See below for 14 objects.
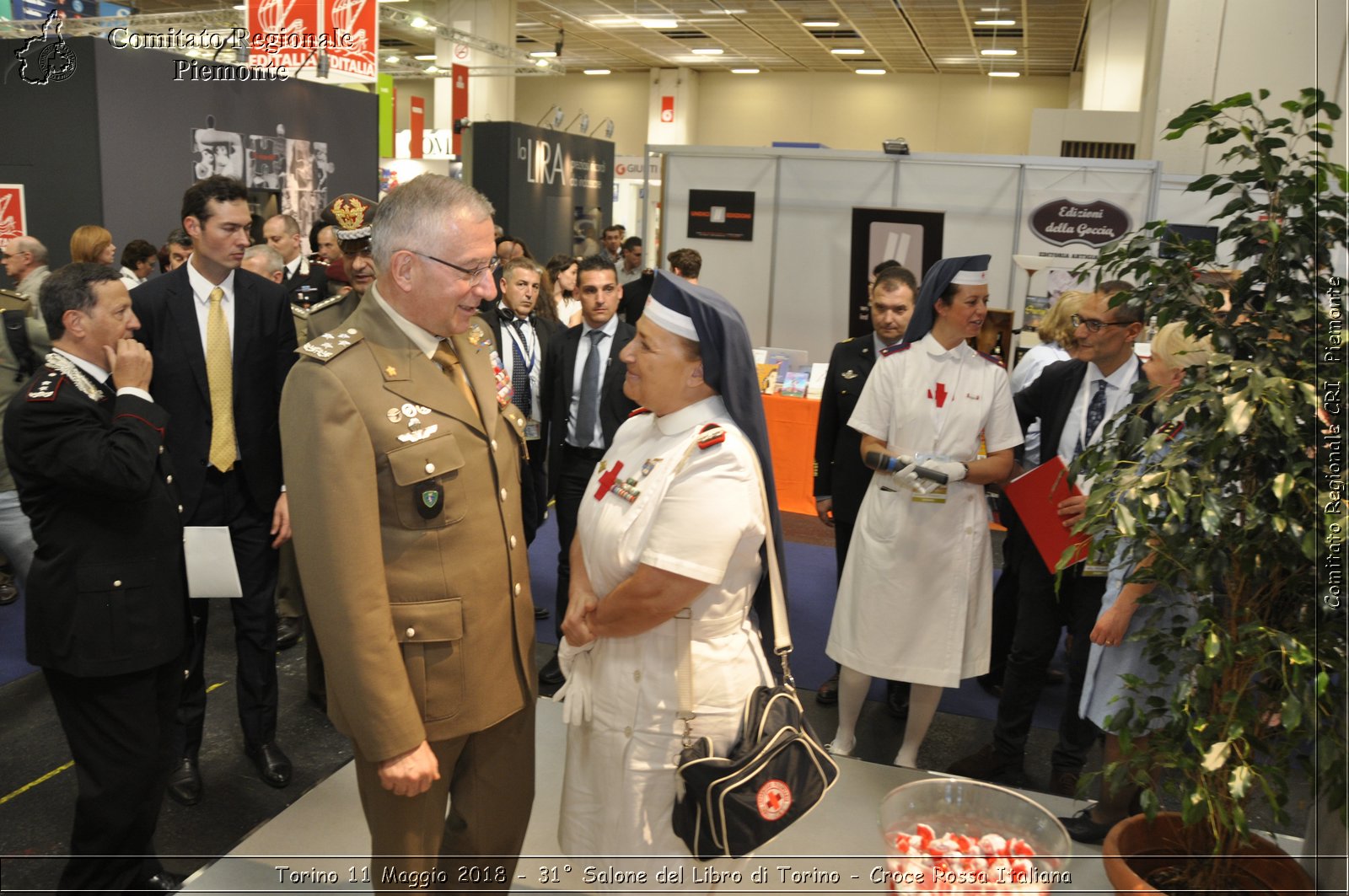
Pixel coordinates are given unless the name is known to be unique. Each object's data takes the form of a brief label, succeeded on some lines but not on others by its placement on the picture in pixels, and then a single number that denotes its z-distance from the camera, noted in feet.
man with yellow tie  10.23
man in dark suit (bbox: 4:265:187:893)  7.64
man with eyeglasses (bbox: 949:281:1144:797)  10.79
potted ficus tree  5.49
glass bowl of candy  5.27
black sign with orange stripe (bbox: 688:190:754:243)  28.94
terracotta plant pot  6.07
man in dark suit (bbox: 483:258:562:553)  15.14
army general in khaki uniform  5.96
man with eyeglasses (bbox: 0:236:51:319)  18.33
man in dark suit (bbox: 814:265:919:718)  13.35
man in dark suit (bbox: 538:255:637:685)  13.67
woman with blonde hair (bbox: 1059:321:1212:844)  8.82
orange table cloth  23.41
